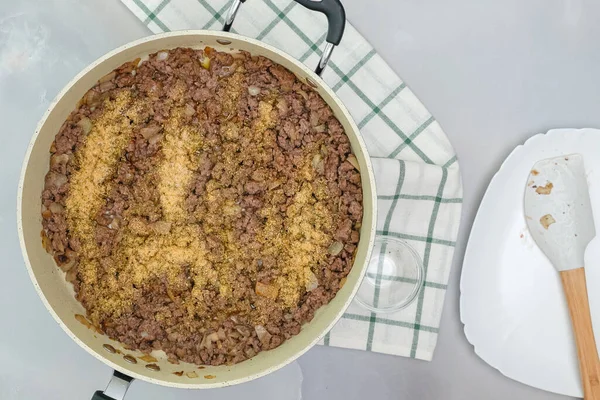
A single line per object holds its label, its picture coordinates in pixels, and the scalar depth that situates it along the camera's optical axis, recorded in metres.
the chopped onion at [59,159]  1.08
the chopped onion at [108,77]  1.10
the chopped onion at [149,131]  1.09
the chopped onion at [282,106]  1.10
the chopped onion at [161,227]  1.09
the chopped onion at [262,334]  1.10
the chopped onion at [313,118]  1.11
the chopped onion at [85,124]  1.09
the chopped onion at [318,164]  1.11
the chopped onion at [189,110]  1.11
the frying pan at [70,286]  1.02
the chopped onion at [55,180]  1.08
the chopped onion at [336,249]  1.10
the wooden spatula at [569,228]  1.25
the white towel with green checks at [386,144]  1.26
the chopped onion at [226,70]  1.13
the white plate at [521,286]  1.29
